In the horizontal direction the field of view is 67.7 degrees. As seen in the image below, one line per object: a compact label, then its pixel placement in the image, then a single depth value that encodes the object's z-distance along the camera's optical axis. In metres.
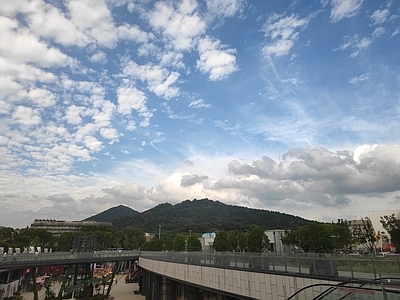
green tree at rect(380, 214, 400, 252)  30.81
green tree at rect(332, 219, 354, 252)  37.16
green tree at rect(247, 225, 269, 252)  31.12
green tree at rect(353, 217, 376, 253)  43.78
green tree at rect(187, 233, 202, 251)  47.16
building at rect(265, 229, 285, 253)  43.27
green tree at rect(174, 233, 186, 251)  52.17
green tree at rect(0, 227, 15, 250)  61.41
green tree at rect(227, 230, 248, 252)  38.58
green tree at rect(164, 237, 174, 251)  58.02
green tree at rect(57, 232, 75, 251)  78.94
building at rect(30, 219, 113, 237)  147.35
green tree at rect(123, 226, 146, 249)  97.12
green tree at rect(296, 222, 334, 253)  28.19
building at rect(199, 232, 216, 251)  64.19
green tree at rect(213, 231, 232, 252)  40.09
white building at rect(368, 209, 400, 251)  67.25
